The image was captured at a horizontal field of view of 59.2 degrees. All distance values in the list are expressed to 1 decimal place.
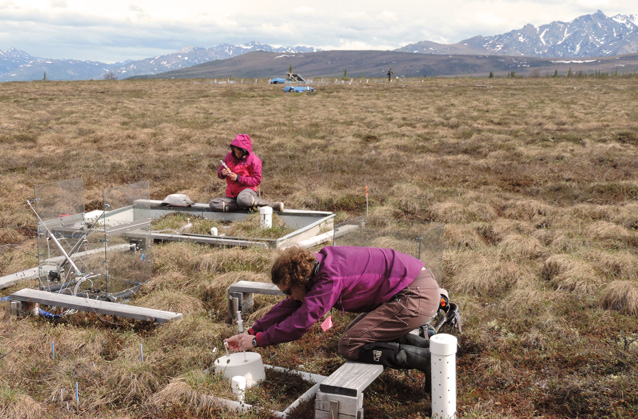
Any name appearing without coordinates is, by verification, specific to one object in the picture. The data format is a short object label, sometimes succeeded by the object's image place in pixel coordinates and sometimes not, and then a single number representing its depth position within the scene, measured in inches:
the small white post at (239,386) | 155.3
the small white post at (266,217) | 328.5
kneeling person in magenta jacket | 146.7
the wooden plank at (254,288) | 207.5
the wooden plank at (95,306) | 202.1
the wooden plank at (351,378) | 138.1
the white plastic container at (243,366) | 161.6
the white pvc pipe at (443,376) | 135.9
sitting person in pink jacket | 345.4
